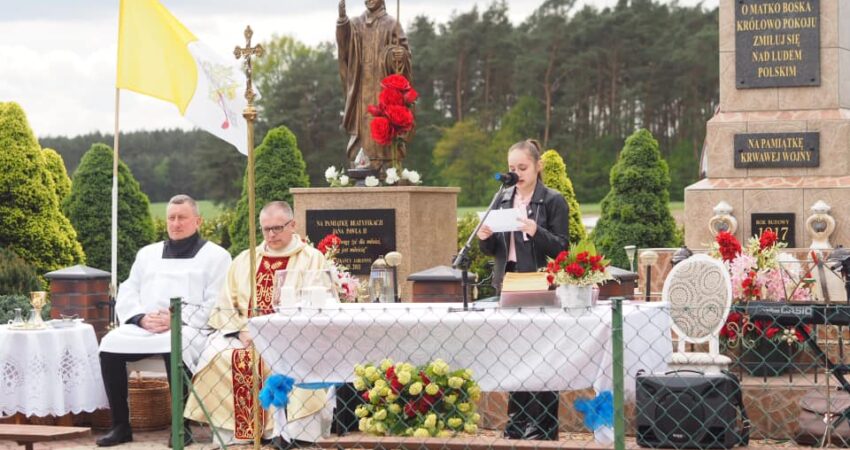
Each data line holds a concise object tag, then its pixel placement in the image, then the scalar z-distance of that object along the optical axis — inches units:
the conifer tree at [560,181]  791.7
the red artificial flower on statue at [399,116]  500.4
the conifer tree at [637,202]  819.4
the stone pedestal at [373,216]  491.8
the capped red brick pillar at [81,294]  385.1
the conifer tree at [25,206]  698.2
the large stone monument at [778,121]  446.6
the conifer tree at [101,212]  871.1
